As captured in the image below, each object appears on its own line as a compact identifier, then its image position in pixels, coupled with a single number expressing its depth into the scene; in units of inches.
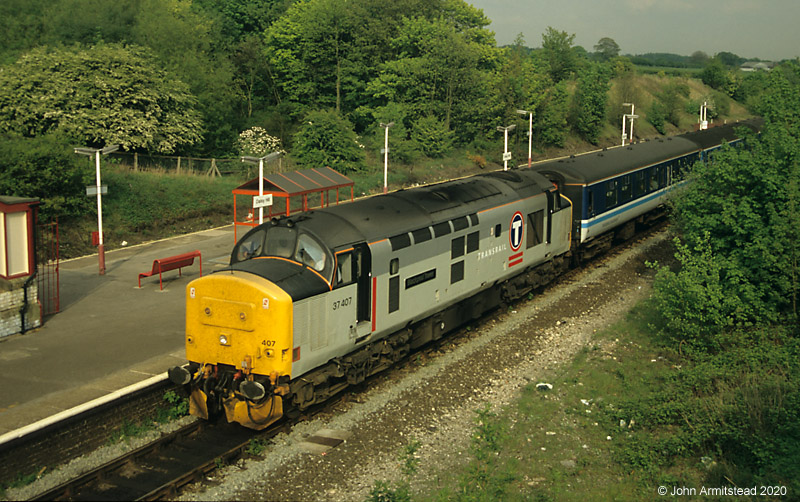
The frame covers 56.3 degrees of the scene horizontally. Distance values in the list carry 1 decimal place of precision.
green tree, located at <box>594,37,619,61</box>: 6230.3
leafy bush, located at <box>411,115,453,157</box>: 2094.0
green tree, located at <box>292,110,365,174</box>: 1679.4
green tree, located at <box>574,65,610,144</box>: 2741.1
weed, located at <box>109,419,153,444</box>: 516.5
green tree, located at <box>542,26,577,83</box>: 3280.0
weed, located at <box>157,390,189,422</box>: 553.3
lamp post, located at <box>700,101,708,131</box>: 2962.6
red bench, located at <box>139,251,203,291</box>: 870.4
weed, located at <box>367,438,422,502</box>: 421.4
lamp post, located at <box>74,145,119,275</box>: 912.3
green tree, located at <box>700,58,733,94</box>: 4126.5
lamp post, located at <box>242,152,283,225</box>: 870.0
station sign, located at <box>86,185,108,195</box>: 913.0
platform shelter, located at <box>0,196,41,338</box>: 680.4
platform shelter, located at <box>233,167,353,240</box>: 991.0
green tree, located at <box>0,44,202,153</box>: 1376.7
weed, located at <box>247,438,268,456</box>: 501.0
